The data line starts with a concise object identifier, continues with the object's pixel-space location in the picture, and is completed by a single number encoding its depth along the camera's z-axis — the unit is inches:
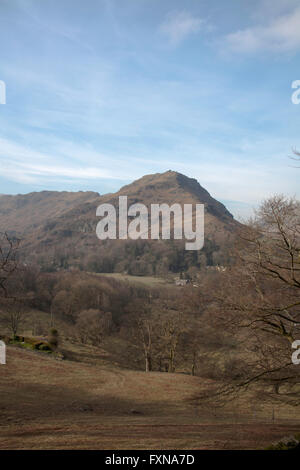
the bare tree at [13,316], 1584.9
